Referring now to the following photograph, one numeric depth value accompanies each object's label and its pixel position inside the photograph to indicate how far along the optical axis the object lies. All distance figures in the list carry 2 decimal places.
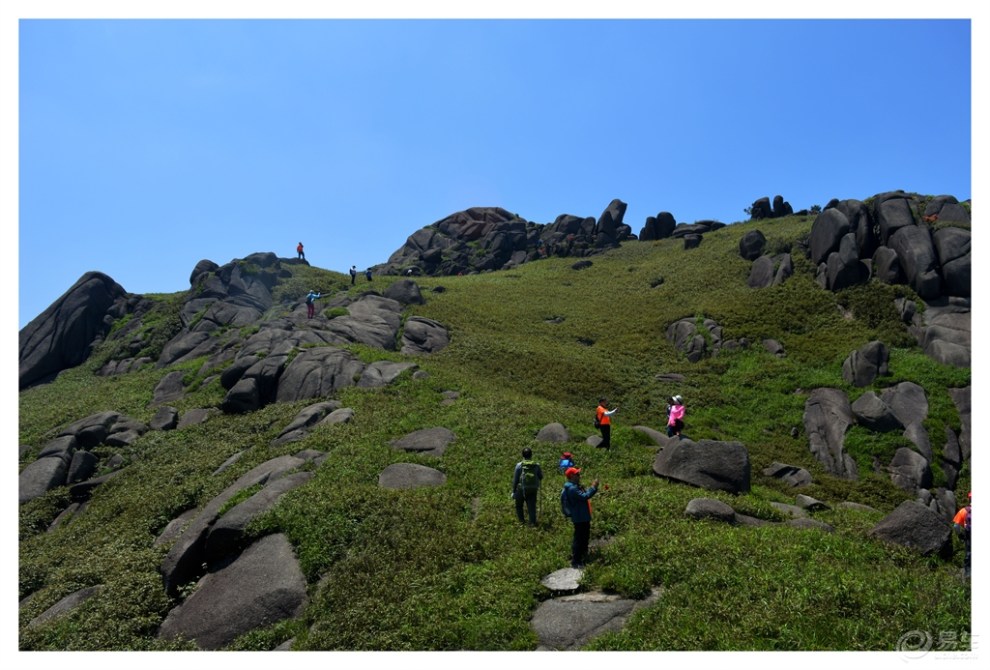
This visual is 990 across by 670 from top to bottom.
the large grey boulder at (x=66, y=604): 15.38
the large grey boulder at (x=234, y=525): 16.89
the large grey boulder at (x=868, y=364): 35.69
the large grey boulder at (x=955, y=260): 42.16
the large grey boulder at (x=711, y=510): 16.59
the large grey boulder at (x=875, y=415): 30.73
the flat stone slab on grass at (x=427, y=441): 23.86
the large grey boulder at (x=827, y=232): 52.41
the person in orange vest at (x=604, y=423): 23.64
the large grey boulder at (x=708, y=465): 20.12
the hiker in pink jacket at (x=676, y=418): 24.83
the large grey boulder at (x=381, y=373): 33.44
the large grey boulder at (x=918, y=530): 14.85
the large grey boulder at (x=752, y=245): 65.94
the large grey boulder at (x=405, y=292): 54.84
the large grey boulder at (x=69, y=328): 56.97
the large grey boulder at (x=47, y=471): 26.15
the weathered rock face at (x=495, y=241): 105.31
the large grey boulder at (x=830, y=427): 29.22
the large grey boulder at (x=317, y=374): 33.31
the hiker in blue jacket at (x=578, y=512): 13.63
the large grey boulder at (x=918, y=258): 42.88
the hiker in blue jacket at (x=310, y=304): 48.20
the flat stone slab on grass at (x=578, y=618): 11.26
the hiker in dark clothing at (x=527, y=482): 16.22
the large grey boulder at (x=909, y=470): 27.27
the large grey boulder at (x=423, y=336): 44.44
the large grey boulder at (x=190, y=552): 16.12
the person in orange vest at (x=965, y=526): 14.86
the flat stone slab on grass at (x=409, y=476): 20.20
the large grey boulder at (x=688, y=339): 45.75
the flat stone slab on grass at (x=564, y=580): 12.80
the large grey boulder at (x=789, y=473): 25.19
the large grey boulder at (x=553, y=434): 24.69
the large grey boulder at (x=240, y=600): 13.77
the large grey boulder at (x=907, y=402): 31.77
